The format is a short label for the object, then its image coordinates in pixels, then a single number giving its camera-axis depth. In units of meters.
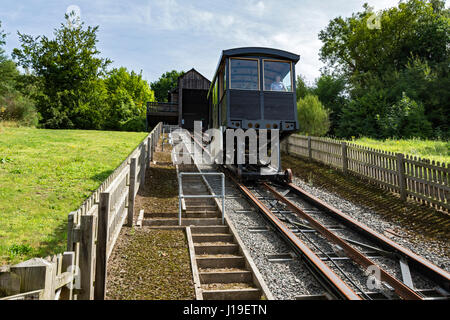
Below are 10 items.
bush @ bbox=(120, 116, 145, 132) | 39.97
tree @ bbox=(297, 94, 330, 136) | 22.73
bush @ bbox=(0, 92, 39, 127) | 26.28
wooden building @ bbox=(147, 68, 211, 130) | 35.50
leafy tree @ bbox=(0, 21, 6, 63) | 35.22
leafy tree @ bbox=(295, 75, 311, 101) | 32.39
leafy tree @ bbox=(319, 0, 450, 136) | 23.91
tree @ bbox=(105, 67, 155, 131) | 40.16
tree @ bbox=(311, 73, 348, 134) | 32.41
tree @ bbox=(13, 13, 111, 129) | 34.03
